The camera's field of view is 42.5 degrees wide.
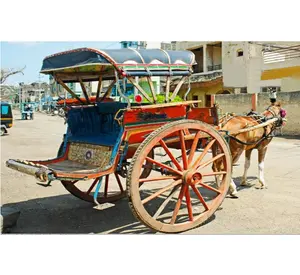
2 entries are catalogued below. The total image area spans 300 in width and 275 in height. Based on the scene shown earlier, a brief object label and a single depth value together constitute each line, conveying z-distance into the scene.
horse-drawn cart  4.25
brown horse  6.42
